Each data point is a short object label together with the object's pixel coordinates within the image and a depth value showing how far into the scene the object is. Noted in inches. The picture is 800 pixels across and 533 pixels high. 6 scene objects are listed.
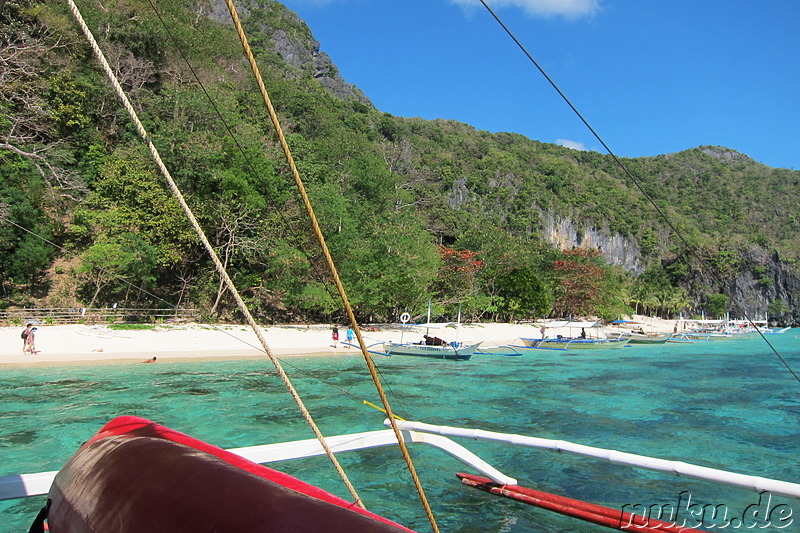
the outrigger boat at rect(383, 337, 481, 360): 959.6
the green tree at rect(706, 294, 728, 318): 2965.1
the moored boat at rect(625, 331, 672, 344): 1673.8
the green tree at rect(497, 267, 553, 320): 1796.3
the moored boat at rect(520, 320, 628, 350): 1339.8
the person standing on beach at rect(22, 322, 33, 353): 687.1
